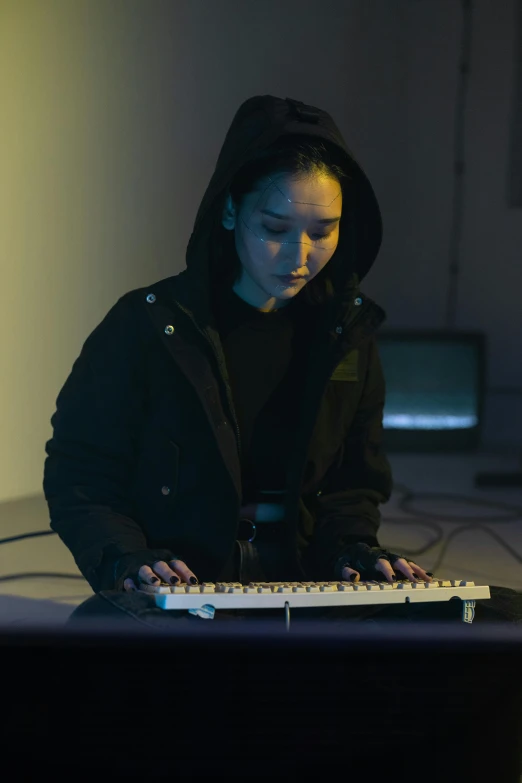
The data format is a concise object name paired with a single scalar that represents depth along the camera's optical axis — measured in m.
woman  3.86
